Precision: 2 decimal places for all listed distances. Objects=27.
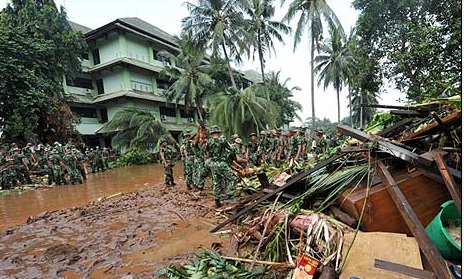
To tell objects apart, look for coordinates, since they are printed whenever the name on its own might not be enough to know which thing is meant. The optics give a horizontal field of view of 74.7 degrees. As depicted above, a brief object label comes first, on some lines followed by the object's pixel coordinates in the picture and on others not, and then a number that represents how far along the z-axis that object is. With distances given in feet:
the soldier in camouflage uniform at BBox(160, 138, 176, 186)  29.68
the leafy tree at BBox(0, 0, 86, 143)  54.03
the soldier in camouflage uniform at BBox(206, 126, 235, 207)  19.19
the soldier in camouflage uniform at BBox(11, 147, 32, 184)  41.16
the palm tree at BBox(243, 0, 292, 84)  65.61
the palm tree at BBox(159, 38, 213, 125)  72.47
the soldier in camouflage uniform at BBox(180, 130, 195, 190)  26.37
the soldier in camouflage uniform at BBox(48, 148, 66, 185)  39.06
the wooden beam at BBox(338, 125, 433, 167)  8.73
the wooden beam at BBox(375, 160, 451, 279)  6.47
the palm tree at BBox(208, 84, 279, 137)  53.21
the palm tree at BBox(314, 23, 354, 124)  89.76
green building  77.97
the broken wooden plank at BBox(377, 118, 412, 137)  12.15
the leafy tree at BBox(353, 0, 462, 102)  34.17
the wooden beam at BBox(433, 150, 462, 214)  7.18
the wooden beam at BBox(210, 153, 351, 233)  11.41
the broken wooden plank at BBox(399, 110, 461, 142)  8.99
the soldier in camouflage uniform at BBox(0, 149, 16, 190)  39.40
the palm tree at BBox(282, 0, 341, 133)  62.49
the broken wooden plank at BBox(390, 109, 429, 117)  11.71
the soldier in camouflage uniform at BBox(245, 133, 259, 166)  34.54
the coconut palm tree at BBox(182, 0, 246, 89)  60.49
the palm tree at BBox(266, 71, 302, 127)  90.68
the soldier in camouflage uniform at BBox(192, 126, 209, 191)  22.88
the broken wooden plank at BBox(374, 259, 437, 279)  6.45
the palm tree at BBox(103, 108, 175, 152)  67.92
